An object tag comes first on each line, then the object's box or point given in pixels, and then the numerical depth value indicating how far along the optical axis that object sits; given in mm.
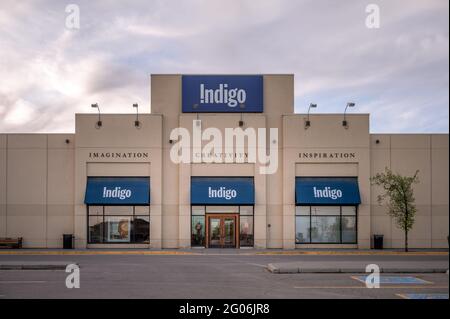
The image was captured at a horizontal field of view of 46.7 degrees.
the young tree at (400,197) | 31359
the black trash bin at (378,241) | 33062
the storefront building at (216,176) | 32906
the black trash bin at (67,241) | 32438
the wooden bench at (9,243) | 32719
